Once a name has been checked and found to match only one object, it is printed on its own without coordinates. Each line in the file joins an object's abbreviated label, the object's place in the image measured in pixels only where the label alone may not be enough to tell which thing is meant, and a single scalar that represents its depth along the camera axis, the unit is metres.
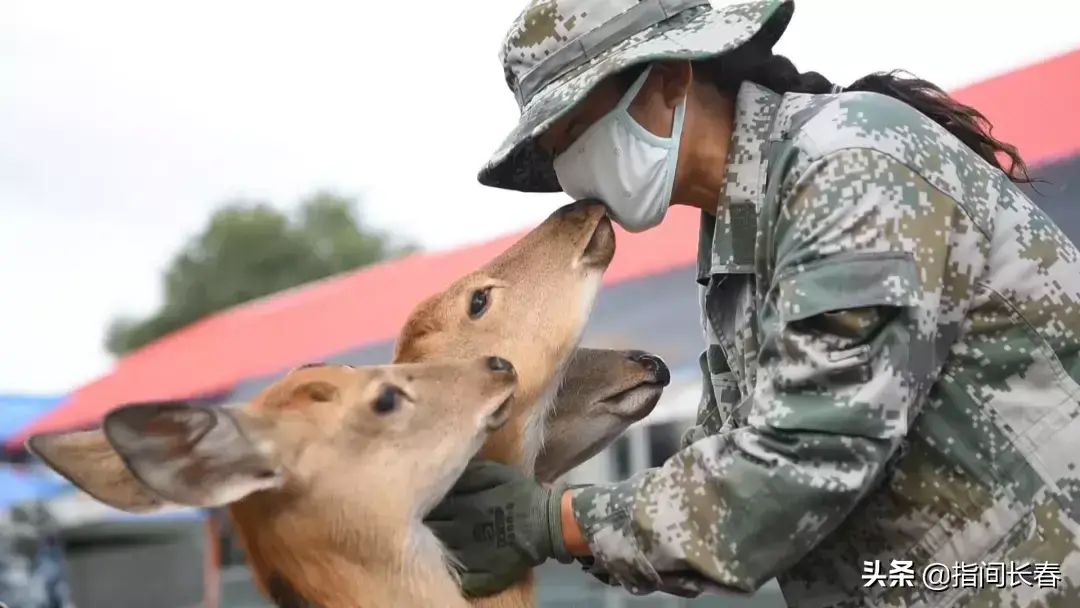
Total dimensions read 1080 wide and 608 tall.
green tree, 29.56
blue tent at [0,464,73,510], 10.19
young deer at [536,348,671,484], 2.54
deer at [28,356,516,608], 2.04
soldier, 1.79
